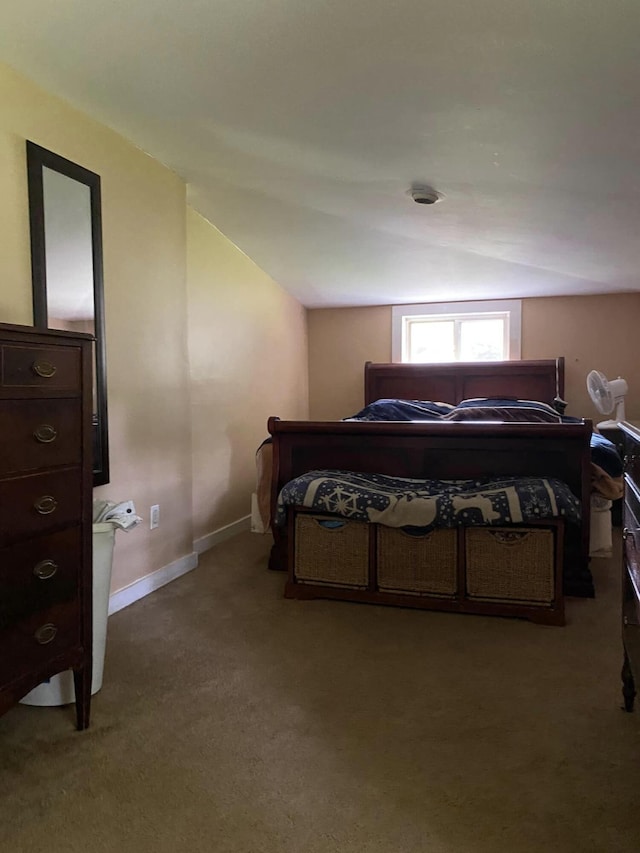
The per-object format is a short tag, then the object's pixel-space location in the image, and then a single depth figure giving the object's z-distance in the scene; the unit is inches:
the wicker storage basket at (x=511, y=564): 95.2
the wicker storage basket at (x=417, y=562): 99.9
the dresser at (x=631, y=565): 54.5
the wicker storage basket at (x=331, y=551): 104.0
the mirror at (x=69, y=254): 85.7
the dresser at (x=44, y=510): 58.3
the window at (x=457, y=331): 189.2
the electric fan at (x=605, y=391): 156.2
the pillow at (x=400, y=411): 169.8
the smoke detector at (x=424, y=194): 111.3
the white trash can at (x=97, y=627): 72.0
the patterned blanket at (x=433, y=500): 94.4
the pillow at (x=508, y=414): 144.7
